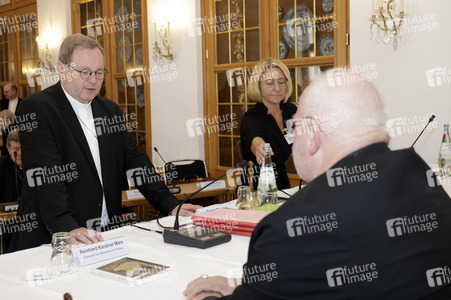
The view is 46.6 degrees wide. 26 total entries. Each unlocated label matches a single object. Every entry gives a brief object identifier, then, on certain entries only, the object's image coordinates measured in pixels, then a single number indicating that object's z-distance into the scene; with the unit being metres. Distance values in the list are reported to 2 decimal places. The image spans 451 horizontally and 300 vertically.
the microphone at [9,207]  3.90
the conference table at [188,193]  4.40
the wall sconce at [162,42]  6.86
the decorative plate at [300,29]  5.52
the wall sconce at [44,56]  9.50
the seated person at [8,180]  4.68
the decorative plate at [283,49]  5.77
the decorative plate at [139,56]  7.56
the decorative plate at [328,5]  5.25
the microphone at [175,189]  4.51
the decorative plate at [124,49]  7.78
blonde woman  3.77
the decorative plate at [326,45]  5.28
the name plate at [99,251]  1.94
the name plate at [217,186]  4.62
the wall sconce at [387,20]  4.55
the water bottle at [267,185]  2.86
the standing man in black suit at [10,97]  9.30
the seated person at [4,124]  6.39
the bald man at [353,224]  1.22
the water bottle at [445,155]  3.88
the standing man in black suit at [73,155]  2.44
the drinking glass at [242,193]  2.77
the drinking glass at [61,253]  1.84
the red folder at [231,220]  2.35
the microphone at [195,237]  2.15
